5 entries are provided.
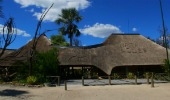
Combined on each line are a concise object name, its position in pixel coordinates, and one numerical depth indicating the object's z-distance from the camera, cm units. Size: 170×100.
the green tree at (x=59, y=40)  2607
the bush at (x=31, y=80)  1296
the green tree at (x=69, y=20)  2543
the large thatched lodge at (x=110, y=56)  1721
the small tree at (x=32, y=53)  1416
